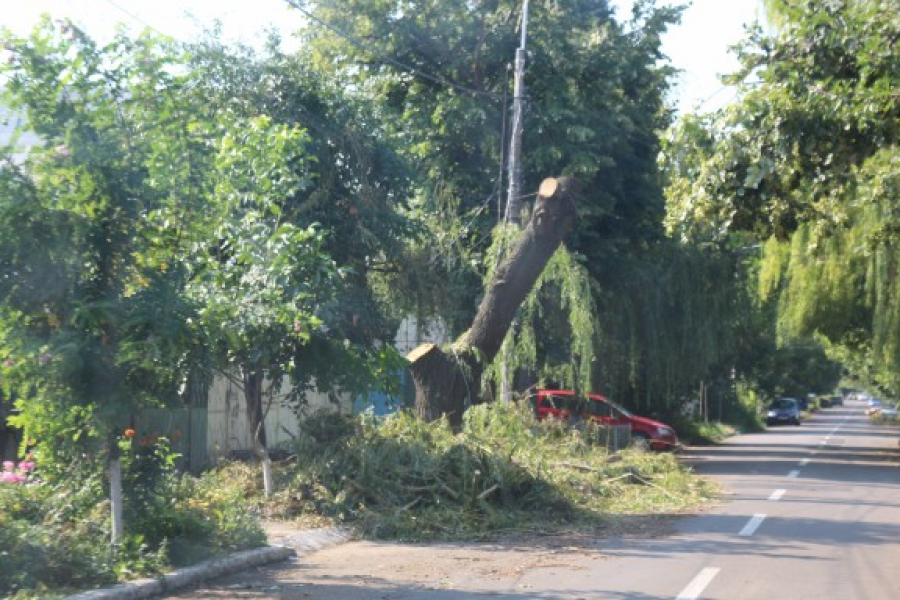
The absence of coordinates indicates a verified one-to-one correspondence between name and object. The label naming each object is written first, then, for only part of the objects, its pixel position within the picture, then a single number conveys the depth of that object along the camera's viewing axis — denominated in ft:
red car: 80.84
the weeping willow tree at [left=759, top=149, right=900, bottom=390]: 86.48
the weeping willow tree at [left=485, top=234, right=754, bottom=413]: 83.05
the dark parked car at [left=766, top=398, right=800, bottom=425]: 211.41
